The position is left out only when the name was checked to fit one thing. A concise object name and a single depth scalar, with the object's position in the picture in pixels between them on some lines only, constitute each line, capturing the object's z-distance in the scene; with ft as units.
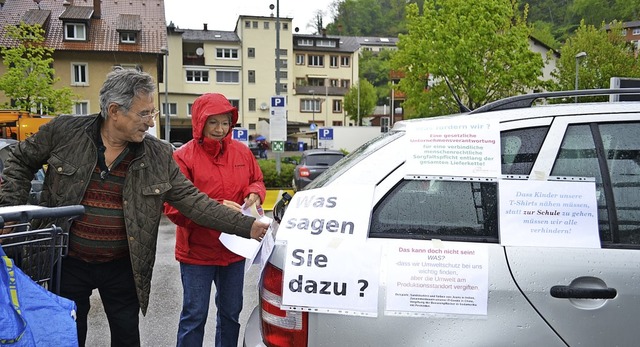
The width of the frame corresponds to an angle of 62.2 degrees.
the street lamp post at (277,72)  52.83
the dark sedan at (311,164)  48.73
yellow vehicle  54.29
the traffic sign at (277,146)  49.26
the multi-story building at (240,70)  185.06
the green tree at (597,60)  90.38
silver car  6.63
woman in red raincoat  10.80
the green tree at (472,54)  75.00
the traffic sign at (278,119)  46.60
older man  8.59
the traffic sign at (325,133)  72.79
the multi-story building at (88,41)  122.42
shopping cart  6.65
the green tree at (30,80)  80.74
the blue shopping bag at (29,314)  5.82
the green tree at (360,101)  203.41
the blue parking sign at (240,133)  46.43
